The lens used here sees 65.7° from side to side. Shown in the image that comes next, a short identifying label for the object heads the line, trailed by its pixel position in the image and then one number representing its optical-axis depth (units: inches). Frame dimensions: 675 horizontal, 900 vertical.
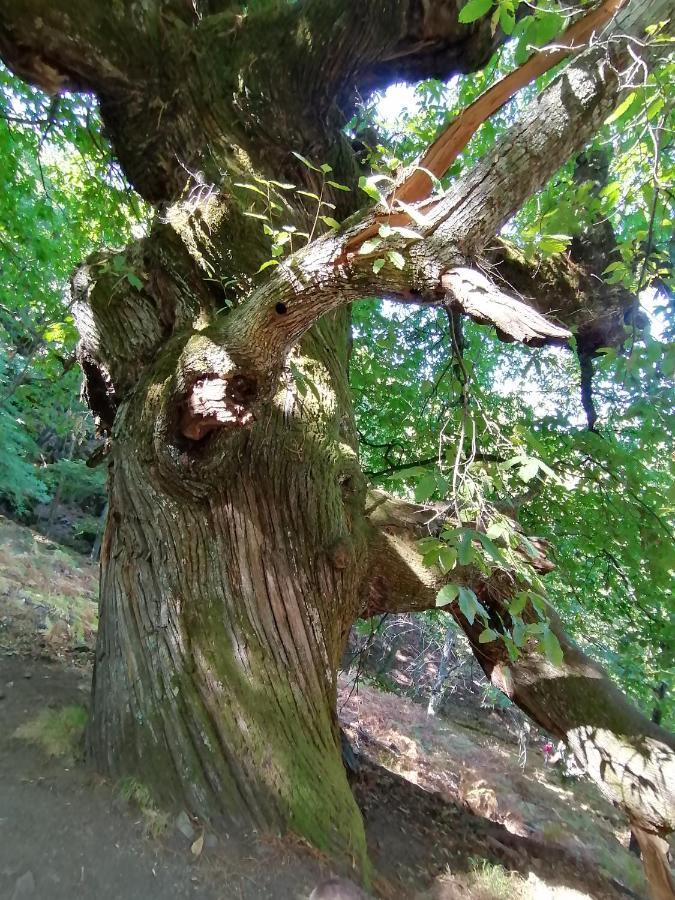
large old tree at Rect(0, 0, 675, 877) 68.8
